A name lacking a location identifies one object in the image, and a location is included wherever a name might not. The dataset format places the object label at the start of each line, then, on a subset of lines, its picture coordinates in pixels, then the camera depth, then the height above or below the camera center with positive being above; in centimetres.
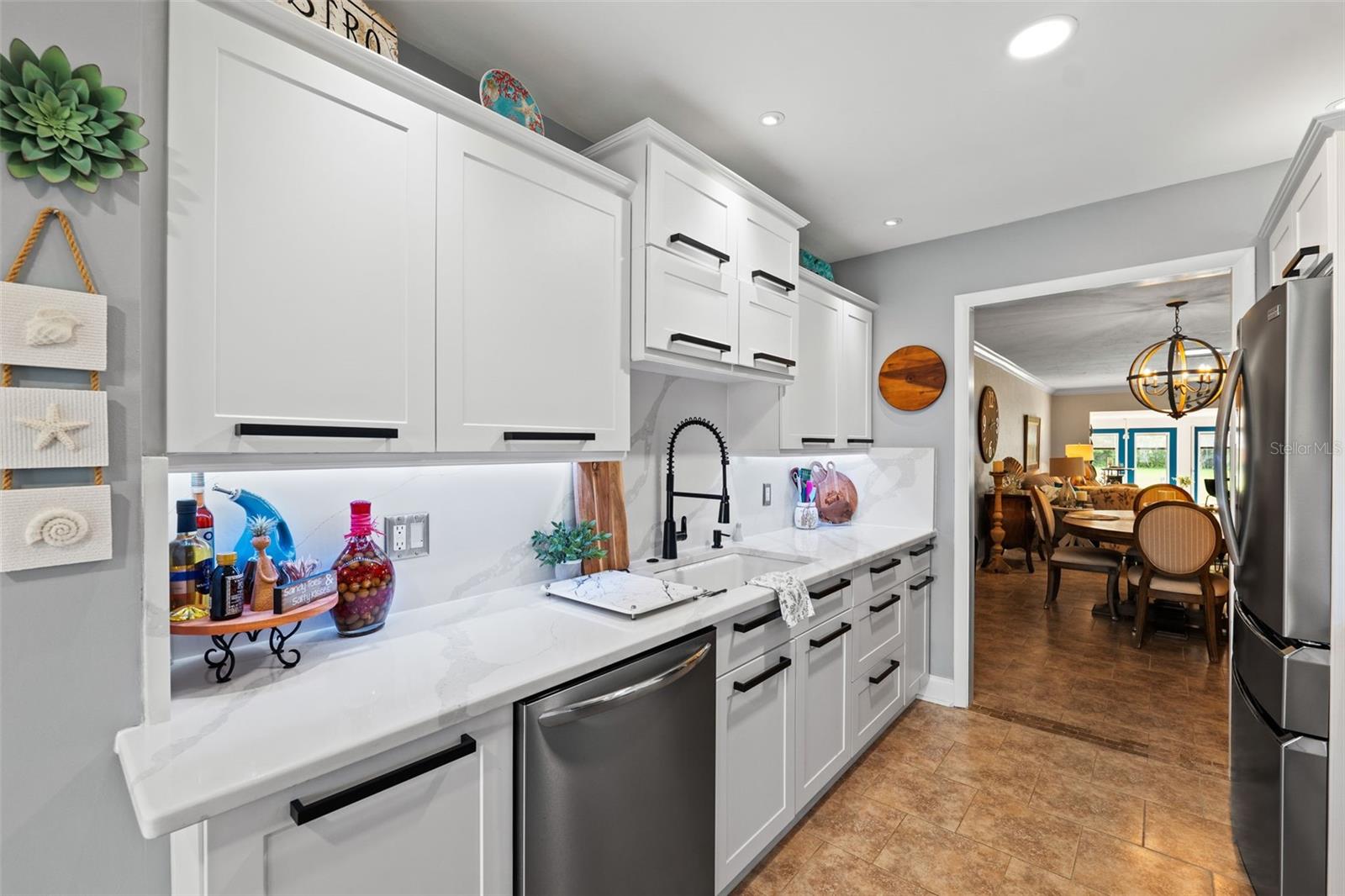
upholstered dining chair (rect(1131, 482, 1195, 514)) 555 -40
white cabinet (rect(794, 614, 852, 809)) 213 -97
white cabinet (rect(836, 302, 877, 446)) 329 +41
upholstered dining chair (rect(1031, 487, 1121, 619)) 491 -92
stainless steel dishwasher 125 -78
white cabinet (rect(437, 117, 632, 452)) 146 +38
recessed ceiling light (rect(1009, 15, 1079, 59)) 169 +120
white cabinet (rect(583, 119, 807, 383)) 194 +67
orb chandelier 440 +55
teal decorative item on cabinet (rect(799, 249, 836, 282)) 312 +98
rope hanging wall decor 93 +3
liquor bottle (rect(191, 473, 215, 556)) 125 -15
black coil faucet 238 -26
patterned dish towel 193 -48
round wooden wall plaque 334 +41
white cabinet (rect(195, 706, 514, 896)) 91 -65
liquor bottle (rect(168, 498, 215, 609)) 118 -24
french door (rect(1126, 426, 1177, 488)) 1054 -7
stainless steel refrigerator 150 -33
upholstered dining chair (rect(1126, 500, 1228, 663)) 398 -70
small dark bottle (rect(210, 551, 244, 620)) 119 -30
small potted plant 196 -33
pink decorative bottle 146 -34
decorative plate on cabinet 166 +98
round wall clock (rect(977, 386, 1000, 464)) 584 +27
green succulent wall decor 94 +52
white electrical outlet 164 -25
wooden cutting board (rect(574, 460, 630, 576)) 212 -20
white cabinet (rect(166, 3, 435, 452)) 107 +38
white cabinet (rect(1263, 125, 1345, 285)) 150 +71
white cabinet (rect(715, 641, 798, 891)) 177 -98
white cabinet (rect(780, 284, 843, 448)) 286 +34
